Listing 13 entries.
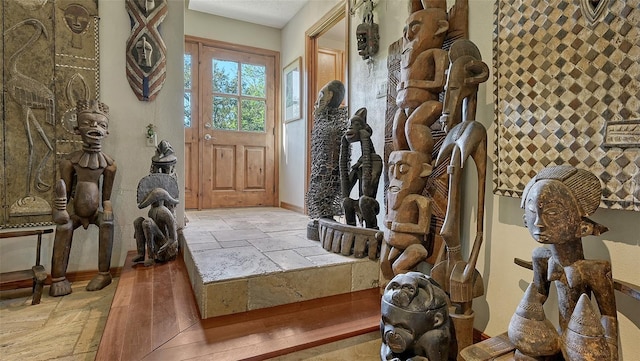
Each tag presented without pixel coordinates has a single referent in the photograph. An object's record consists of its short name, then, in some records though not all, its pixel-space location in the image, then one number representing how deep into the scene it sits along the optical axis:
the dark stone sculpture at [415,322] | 1.20
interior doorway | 3.30
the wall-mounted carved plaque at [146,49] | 2.56
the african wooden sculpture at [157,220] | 2.29
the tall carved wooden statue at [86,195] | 2.20
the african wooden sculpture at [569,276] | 0.94
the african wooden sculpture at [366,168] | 2.10
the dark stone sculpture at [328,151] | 2.39
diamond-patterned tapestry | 1.07
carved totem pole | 1.38
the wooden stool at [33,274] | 2.07
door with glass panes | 4.20
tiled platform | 1.64
